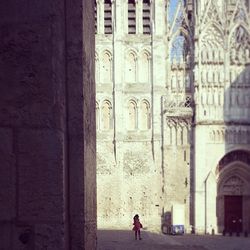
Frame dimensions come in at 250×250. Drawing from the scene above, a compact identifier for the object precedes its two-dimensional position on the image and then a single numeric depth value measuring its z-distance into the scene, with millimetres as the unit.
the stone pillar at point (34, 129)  2402
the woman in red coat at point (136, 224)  21975
